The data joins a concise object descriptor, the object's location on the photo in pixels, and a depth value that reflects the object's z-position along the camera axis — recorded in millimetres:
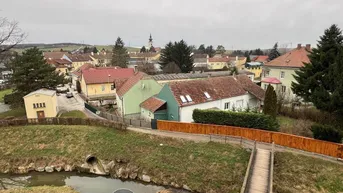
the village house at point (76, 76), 50631
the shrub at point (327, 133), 16000
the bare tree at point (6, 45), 24269
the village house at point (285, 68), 36188
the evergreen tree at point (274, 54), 82562
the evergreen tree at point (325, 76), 21469
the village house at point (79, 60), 91188
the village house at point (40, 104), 28906
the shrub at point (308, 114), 23556
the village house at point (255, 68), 73188
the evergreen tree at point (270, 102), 21852
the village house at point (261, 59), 93238
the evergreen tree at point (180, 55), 61428
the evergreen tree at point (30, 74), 32031
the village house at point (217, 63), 89250
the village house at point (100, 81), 42469
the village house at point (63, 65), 78738
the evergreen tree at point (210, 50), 133325
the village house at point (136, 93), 28875
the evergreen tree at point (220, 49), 150475
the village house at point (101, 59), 89825
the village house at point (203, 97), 24234
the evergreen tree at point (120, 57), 71081
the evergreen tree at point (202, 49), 143625
